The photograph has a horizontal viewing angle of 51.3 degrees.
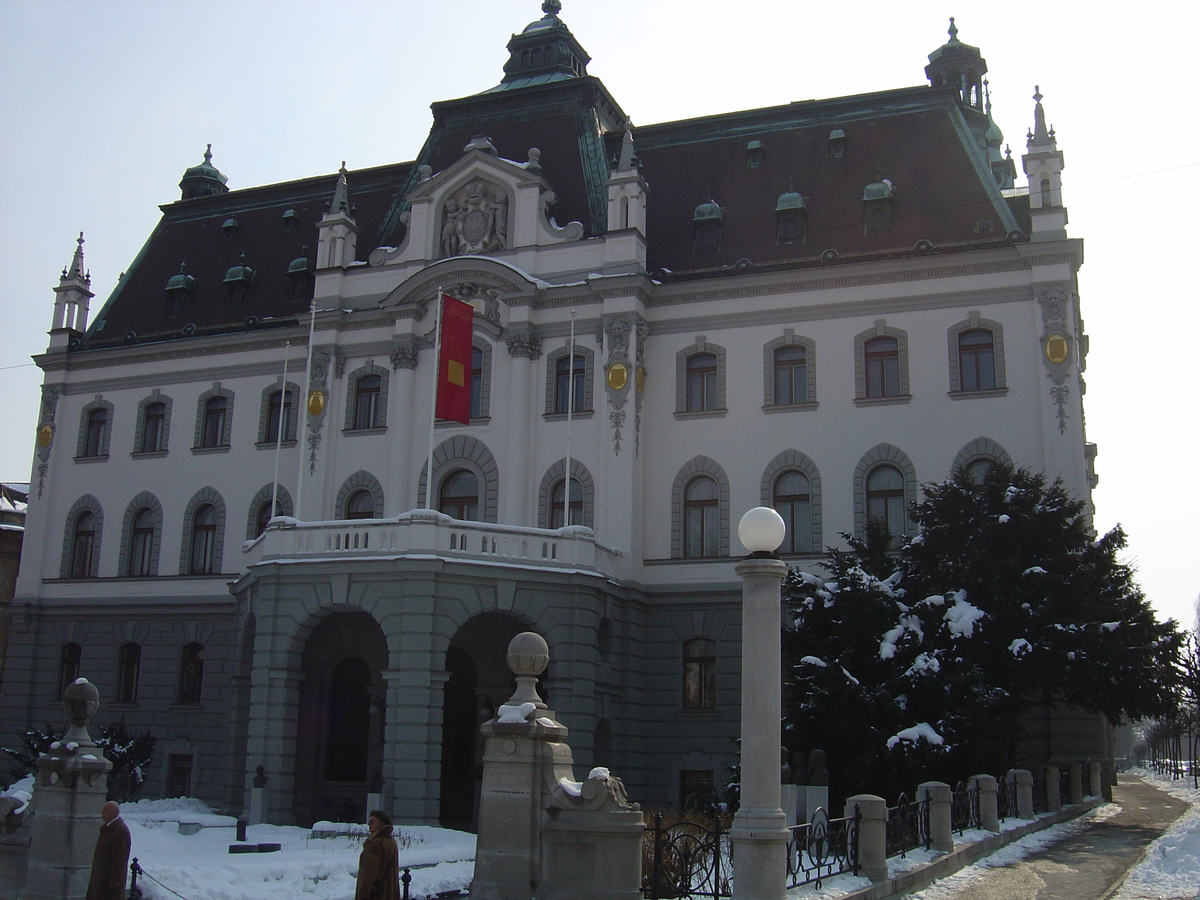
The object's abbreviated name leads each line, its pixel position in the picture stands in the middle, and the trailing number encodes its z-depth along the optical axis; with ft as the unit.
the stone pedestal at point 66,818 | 55.01
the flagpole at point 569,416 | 108.58
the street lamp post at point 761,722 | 45.55
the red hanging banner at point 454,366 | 106.42
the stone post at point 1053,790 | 90.63
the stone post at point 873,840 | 55.01
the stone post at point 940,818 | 63.67
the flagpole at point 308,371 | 123.65
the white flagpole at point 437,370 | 104.24
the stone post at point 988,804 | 73.00
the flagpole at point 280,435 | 125.39
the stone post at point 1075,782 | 98.63
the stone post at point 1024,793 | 83.10
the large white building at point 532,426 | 101.04
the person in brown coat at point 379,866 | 41.60
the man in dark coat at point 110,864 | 44.96
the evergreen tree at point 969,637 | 81.10
